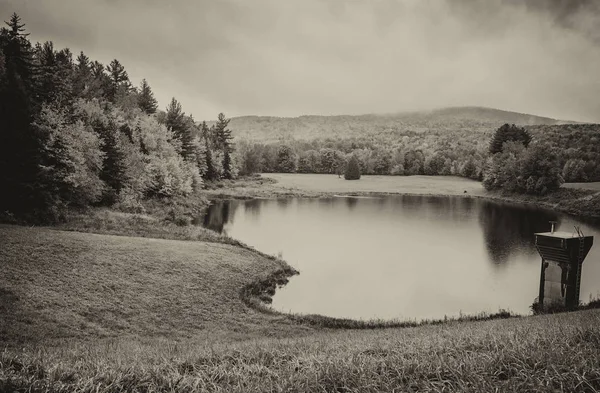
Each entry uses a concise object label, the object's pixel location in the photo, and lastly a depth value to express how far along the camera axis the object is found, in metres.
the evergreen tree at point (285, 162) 154.00
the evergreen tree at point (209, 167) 88.86
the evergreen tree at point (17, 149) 26.91
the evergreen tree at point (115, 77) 70.56
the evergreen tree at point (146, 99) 72.81
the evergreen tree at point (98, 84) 59.42
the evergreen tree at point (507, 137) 105.69
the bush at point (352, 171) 127.19
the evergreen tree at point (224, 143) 100.69
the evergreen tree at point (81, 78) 53.50
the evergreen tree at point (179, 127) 70.76
